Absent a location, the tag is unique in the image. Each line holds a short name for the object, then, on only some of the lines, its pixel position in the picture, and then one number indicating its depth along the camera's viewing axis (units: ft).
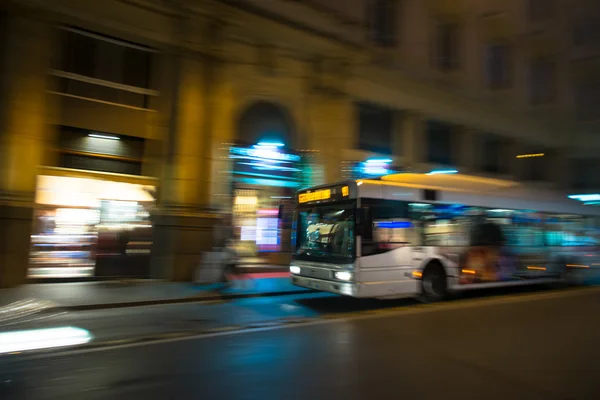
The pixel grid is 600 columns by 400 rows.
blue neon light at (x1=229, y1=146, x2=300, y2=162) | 48.80
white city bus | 30.63
